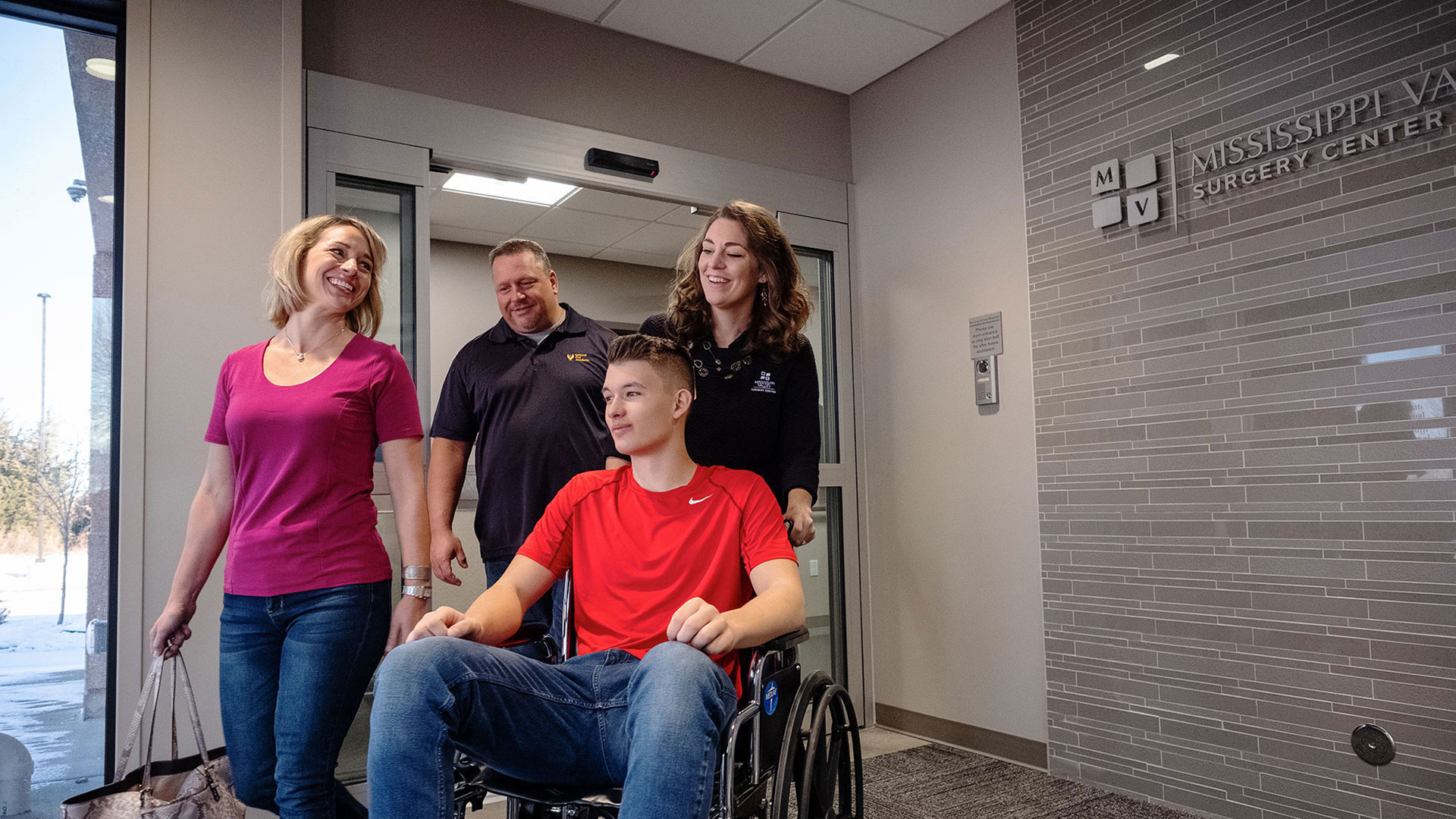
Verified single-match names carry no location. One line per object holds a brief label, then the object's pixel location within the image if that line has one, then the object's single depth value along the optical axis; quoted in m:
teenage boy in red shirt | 1.20
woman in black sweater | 1.99
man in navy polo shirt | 2.38
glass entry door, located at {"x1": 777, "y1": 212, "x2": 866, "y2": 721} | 3.88
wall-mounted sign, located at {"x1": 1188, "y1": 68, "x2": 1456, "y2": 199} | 2.26
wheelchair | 1.37
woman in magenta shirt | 1.68
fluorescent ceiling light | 3.94
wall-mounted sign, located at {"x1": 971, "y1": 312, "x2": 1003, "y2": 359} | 3.38
